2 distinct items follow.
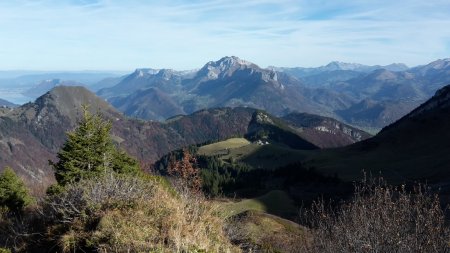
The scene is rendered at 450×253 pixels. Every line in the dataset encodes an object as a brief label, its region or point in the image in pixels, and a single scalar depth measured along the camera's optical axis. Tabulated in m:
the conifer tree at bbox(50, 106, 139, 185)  31.12
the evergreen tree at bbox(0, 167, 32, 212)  31.19
